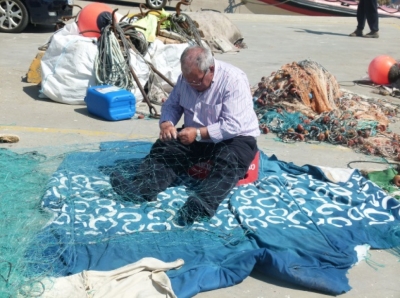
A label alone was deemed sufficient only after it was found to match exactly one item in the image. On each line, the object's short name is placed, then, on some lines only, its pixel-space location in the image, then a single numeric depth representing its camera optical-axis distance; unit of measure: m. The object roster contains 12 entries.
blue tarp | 4.03
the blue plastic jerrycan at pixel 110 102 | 7.05
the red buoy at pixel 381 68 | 9.07
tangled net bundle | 6.77
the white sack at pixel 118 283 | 3.65
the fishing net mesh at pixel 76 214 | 3.85
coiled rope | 7.59
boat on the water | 20.06
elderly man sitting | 4.92
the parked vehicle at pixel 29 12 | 11.29
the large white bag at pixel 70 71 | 7.61
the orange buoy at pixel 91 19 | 8.14
